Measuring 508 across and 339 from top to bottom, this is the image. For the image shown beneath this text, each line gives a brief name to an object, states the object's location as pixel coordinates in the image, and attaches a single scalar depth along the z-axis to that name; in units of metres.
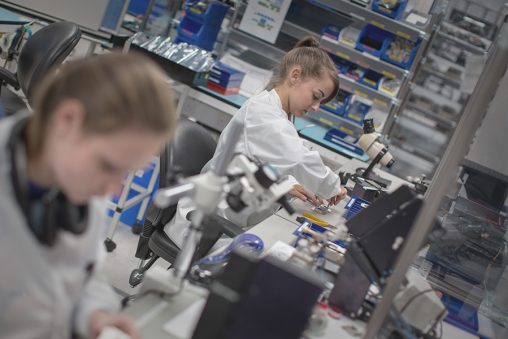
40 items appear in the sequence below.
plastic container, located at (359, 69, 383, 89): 4.76
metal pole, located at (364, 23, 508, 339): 1.19
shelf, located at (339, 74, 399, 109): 4.74
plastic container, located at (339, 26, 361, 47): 4.71
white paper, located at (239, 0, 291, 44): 4.91
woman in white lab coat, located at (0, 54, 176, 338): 0.89
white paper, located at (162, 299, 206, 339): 1.20
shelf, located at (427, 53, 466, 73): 5.59
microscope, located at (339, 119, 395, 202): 2.77
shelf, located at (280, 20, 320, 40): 4.95
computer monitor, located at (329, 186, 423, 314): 1.48
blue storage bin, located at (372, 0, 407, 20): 4.54
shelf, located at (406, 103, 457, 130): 5.91
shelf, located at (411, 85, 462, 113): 5.89
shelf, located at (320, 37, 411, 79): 4.66
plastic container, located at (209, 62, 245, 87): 4.33
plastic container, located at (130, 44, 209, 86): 3.70
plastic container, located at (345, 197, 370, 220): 2.50
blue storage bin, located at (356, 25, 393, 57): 4.68
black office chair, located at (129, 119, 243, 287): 2.15
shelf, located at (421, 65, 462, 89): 5.75
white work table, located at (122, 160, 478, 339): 1.21
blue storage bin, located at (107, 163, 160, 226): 3.39
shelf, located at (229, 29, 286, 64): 5.08
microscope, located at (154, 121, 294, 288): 1.17
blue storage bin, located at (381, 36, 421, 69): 4.64
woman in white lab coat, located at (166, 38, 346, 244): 2.46
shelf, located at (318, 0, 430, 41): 4.56
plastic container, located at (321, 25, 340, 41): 4.74
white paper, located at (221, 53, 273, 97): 4.85
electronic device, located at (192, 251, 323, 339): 1.02
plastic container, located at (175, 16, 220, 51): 5.01
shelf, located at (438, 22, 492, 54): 5.19
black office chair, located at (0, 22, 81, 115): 2.72
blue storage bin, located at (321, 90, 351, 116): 4.76
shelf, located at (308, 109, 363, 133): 4.78
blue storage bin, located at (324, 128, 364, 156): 4.30
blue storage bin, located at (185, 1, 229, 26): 4.96
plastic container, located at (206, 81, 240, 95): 4.34
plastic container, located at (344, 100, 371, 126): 4.71
